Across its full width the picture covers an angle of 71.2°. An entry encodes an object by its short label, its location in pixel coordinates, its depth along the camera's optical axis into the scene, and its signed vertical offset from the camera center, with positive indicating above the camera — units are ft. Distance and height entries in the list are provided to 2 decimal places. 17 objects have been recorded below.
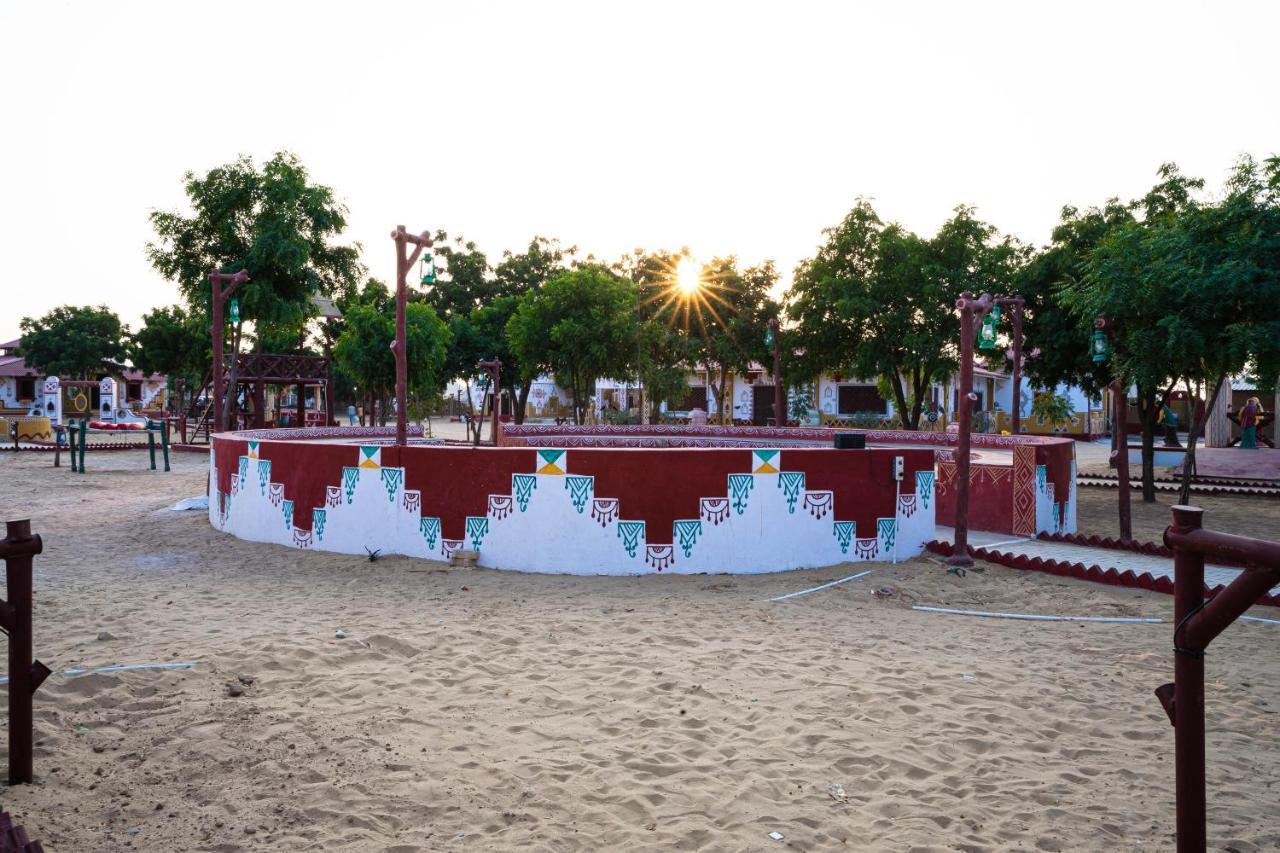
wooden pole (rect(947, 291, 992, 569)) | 30.35 -0.03
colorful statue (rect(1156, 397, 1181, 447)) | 73.57 -0.40
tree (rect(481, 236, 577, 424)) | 157.48 +27.82
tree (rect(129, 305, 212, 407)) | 172.55 +14.39
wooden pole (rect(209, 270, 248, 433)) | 72.02 +6.76
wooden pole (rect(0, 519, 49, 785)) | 11.79 -3.14
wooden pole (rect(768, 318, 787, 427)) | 82.79 +5.42
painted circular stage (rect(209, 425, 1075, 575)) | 29.53 -2.95
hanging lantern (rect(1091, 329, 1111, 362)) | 46.98 +3.95
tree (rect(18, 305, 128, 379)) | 191.01 +16.03
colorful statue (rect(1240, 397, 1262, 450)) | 90.84 -0.51
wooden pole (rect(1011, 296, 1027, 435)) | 60.03 +5.06
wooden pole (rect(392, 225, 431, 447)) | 35.01 +4.91
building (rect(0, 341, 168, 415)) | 184.81 +6.40
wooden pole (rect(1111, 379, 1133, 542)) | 35.88 -1.54
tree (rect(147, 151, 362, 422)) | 114.93 +23.78
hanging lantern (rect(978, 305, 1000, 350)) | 33.68 +3.41
